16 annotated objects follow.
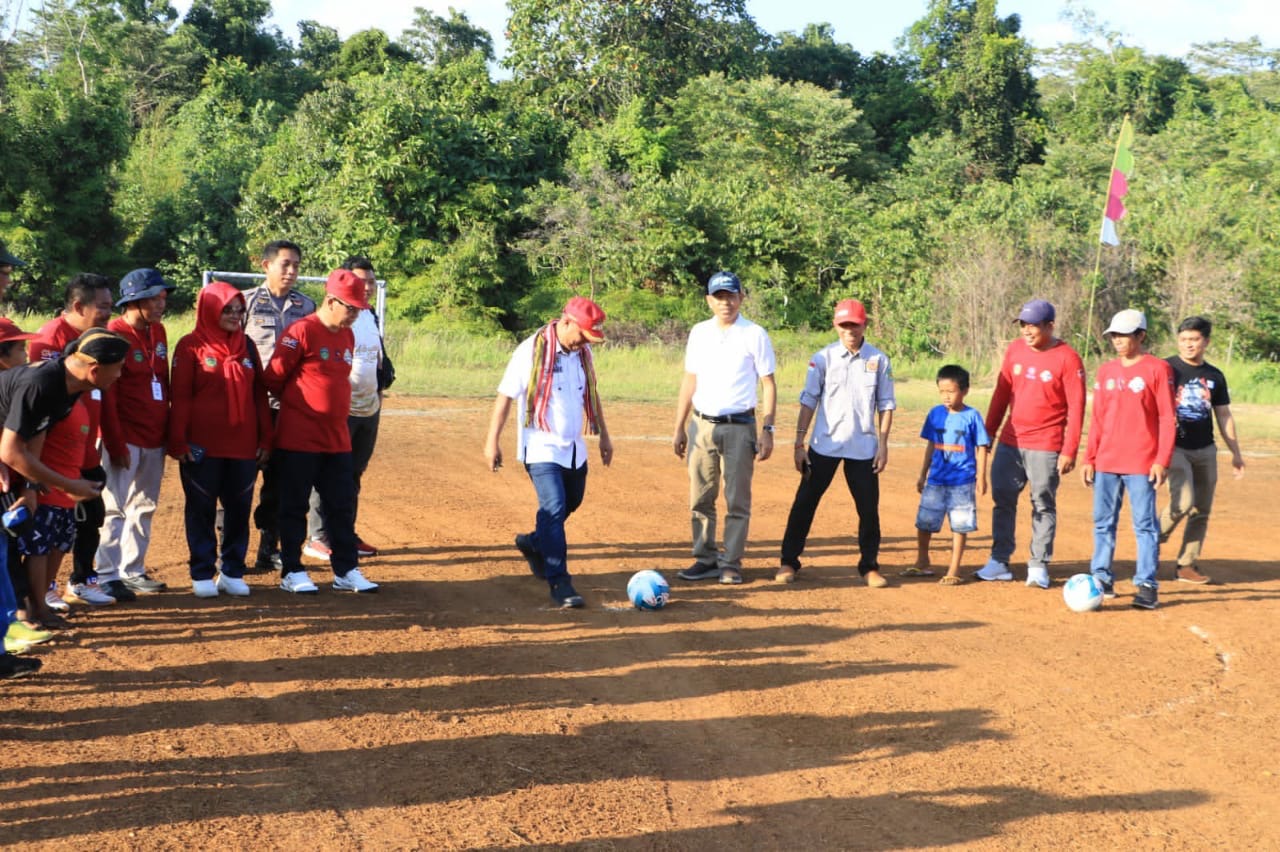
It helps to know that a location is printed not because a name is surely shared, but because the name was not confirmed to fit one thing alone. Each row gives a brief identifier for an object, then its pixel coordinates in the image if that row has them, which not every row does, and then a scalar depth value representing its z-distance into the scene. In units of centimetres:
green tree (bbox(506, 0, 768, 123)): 3772
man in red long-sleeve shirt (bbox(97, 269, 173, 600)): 750
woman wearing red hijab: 758
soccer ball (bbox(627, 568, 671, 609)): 788
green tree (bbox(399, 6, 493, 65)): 4847
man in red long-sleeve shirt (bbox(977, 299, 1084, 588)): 882
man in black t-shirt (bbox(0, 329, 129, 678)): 581
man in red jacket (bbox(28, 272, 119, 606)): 694
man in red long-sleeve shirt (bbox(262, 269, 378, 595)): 780
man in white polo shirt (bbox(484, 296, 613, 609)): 775
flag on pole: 1917
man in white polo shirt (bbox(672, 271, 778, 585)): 860
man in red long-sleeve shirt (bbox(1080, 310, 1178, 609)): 834
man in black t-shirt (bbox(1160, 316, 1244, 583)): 938
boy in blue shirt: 902
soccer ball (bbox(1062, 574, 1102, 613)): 820
